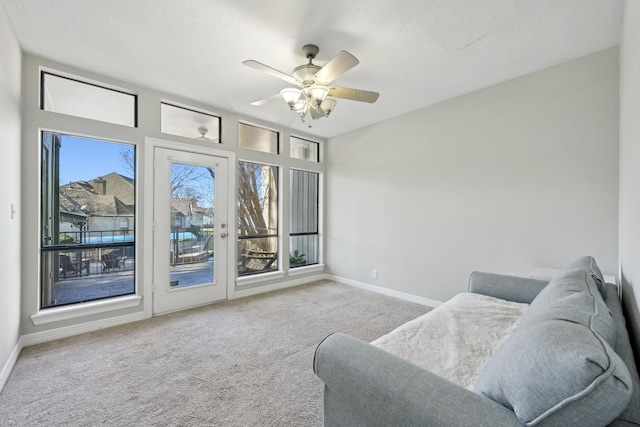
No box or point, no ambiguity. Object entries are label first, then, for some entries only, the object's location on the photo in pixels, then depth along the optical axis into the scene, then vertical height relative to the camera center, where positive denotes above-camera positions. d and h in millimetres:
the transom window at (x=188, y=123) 3486 +1124
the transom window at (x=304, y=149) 4879 +1094
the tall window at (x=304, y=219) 4918 -160
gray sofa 631 -463
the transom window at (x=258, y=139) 4223 +1111
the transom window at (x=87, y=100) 2781 +1140
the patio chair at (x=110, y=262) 3080 -597
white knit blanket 1282 -691
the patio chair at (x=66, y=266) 2840 -593
